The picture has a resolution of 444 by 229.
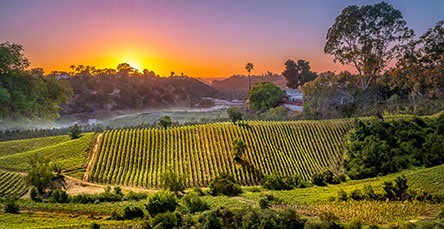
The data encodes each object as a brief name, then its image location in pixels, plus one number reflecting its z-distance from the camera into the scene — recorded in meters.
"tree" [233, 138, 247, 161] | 43.03
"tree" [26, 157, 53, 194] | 34.69
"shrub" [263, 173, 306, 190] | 34.59
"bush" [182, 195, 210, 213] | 27.08
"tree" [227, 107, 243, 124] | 52.47
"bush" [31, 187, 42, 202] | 32.12
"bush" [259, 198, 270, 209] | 26.81
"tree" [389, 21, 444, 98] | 58.53
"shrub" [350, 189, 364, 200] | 28.49
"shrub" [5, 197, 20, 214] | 28.73
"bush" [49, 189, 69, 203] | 31.28
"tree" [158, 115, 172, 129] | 51.41
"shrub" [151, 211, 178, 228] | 23.48
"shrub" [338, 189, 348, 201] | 28.38
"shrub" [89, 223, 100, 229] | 23.70
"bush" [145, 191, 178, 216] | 27.12
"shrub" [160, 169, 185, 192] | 34.31
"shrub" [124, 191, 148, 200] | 32.22
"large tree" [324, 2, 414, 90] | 63.97
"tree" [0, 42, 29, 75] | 62.38
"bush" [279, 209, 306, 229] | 22.23
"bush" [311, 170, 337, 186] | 35.78
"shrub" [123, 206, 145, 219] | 27.08
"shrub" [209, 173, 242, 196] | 33.00
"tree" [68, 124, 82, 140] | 49.88
